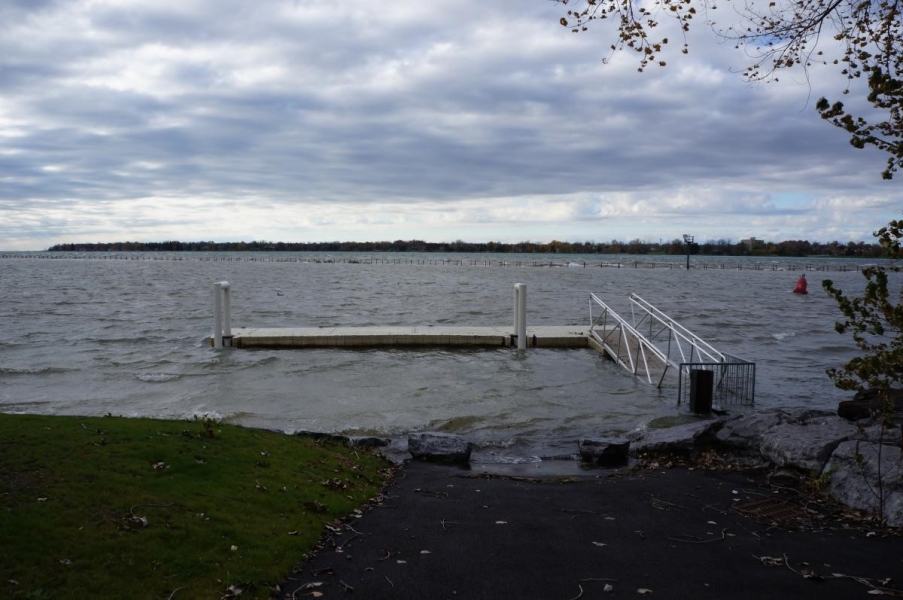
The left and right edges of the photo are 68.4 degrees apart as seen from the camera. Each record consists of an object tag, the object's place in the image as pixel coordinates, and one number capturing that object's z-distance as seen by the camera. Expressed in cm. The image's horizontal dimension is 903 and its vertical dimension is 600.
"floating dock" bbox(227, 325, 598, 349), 2053
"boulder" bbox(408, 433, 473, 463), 960
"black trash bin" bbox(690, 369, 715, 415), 1293
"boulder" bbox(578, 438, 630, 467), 962
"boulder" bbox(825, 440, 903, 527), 655
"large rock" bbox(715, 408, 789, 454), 947
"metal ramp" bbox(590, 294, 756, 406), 1464
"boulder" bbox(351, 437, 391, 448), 1029
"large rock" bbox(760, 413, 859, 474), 809
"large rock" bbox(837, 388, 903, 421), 1038
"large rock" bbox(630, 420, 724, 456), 961
